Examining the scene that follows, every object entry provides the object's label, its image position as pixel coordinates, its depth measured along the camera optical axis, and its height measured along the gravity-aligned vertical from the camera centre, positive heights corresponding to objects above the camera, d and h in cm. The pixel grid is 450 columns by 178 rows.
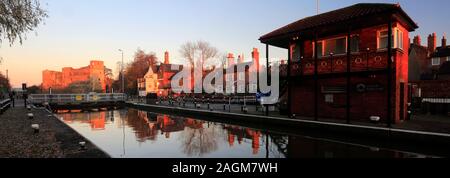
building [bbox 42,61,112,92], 11112 +555
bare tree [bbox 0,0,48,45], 1131 +319
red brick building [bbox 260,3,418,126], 1530 +154
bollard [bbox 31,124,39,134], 1341 -208
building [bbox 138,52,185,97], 7425 +228
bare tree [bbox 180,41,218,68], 6219 +803
